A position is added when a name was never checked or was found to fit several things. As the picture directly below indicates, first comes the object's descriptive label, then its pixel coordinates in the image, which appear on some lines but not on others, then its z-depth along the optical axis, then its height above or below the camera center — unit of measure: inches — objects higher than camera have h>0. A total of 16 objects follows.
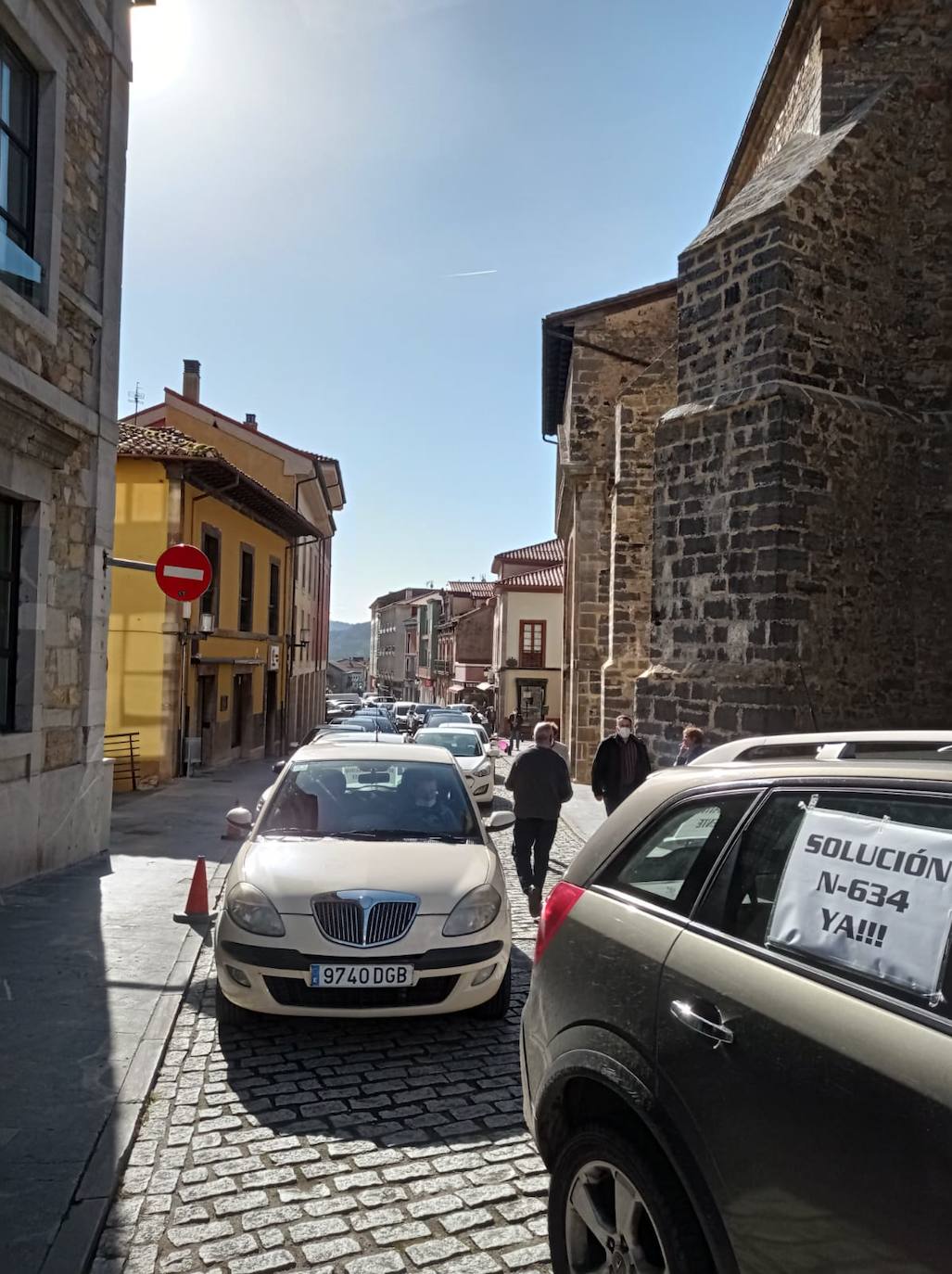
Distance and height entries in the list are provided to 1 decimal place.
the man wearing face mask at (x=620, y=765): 340.2 -36.1
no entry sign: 319.3 +29.2
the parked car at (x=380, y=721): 942.9 -64.0
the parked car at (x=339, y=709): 1675.7 -94.3
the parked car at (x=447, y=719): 861.6 -53.1
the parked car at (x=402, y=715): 1339.8 -85.7
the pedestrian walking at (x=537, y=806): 293.4 -44.4
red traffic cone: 275.0 -72.3
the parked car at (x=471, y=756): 575.5 -60.7
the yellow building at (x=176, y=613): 669.9 +35.4
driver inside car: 218.7 -34.8
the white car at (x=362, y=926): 173.5 -50.7
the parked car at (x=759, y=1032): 65.1 -30.1
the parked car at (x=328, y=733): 552.4 -55.9
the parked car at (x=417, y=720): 1135.2 -72.5
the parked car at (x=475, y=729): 685.9 -48.7
